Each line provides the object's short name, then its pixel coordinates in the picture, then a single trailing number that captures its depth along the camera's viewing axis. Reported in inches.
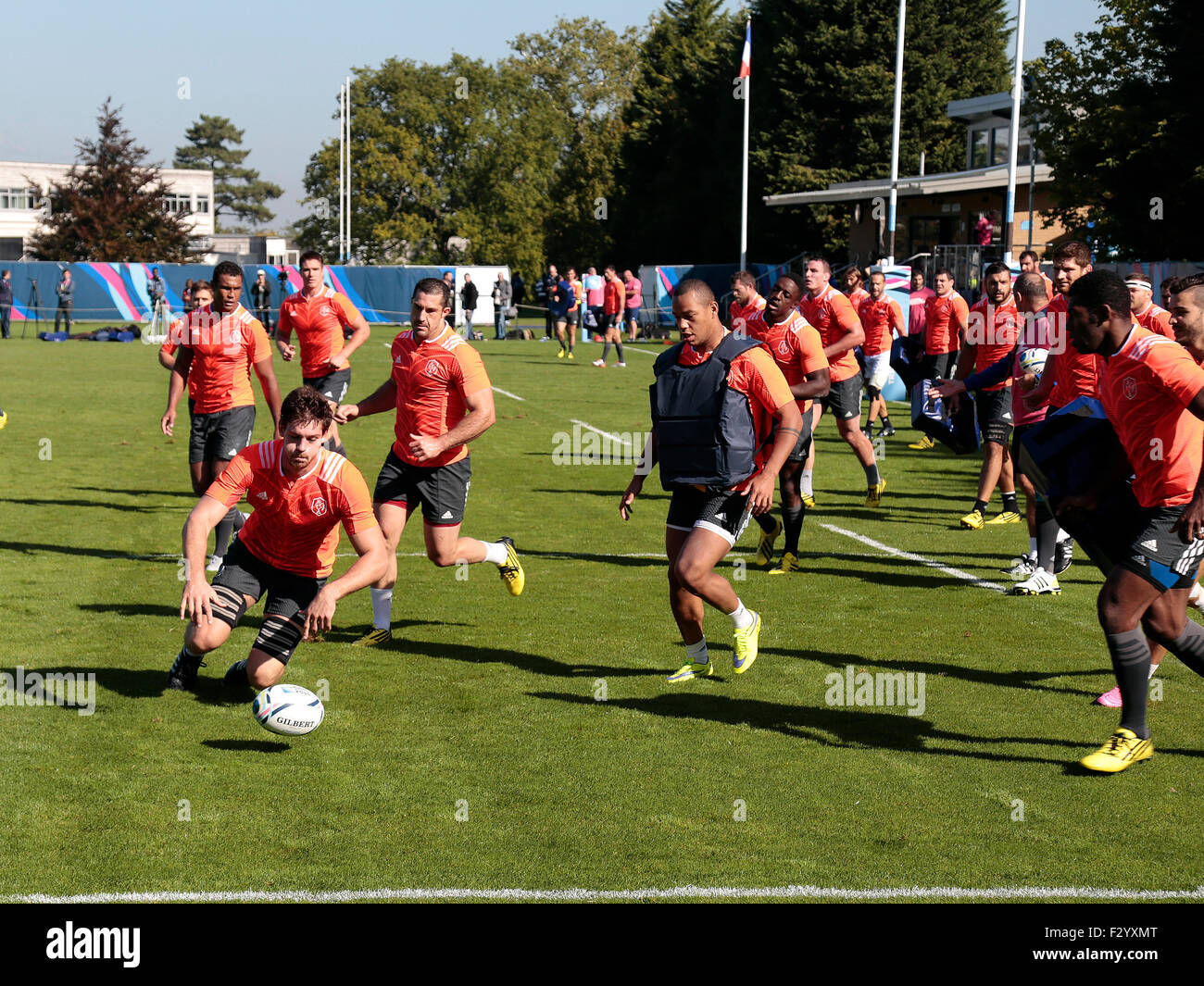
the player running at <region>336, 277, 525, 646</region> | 330.0
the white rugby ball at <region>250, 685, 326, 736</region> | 247.9
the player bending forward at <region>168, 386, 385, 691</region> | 248.5
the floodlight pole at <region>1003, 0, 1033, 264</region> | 1096.8
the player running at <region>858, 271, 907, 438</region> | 735.7
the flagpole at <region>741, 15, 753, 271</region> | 1777.8
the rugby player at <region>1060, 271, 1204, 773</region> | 235.3
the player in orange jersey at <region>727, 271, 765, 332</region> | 468.4
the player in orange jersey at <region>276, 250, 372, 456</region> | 476.7
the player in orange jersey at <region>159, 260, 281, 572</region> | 418.3
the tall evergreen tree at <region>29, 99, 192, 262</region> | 2573.8
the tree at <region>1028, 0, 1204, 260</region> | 1392.7
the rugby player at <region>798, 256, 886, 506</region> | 498.3
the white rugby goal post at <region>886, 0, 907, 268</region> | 1402.6
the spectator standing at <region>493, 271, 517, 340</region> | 1705.2
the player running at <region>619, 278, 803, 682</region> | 280.4
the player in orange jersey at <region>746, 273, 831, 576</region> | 414.6
